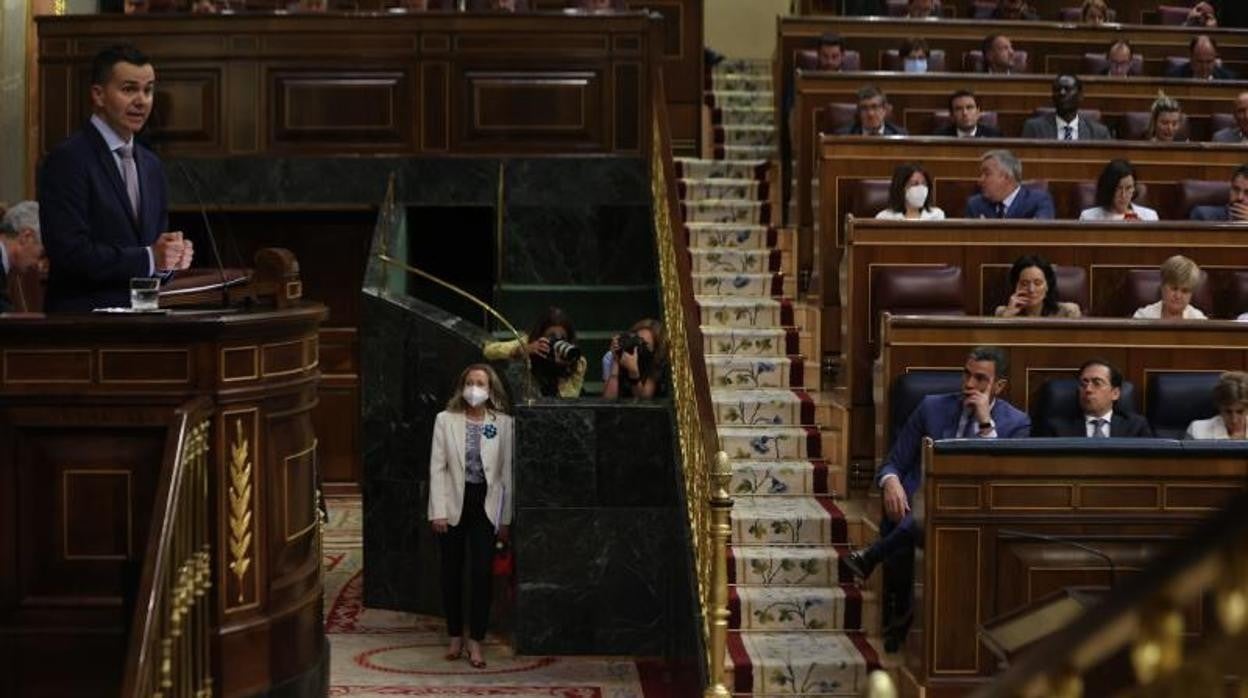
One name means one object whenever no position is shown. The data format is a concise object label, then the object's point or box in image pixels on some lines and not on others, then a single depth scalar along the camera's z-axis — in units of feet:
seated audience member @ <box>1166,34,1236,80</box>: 32.04
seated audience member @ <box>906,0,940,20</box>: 36.37
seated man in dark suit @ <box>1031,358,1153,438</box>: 18.19
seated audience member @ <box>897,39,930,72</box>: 31.12
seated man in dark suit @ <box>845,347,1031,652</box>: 17.90
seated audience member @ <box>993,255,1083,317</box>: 20.30
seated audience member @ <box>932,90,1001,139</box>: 26.48
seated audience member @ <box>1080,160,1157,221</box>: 22.94
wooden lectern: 12.56
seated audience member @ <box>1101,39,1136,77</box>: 32.24
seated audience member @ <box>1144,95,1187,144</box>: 26.89
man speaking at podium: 13.14
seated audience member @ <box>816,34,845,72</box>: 30.17
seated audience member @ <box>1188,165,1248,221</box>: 23.38
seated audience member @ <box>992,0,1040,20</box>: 38.01
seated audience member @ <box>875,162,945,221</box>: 22.53
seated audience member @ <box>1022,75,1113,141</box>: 27.12
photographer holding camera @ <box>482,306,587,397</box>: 23.59
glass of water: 12.96
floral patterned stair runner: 18.45
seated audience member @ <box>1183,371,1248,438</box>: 17.65
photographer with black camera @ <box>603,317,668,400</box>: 23.24
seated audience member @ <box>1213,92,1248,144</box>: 27.76
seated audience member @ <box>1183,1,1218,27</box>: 36.40
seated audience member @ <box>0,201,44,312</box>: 17.58
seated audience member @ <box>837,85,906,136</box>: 25.72
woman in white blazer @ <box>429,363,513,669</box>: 22.36
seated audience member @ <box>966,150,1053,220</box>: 22.85
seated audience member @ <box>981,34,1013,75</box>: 31.32
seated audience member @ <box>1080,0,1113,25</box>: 36.19
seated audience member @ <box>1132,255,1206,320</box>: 20.26
